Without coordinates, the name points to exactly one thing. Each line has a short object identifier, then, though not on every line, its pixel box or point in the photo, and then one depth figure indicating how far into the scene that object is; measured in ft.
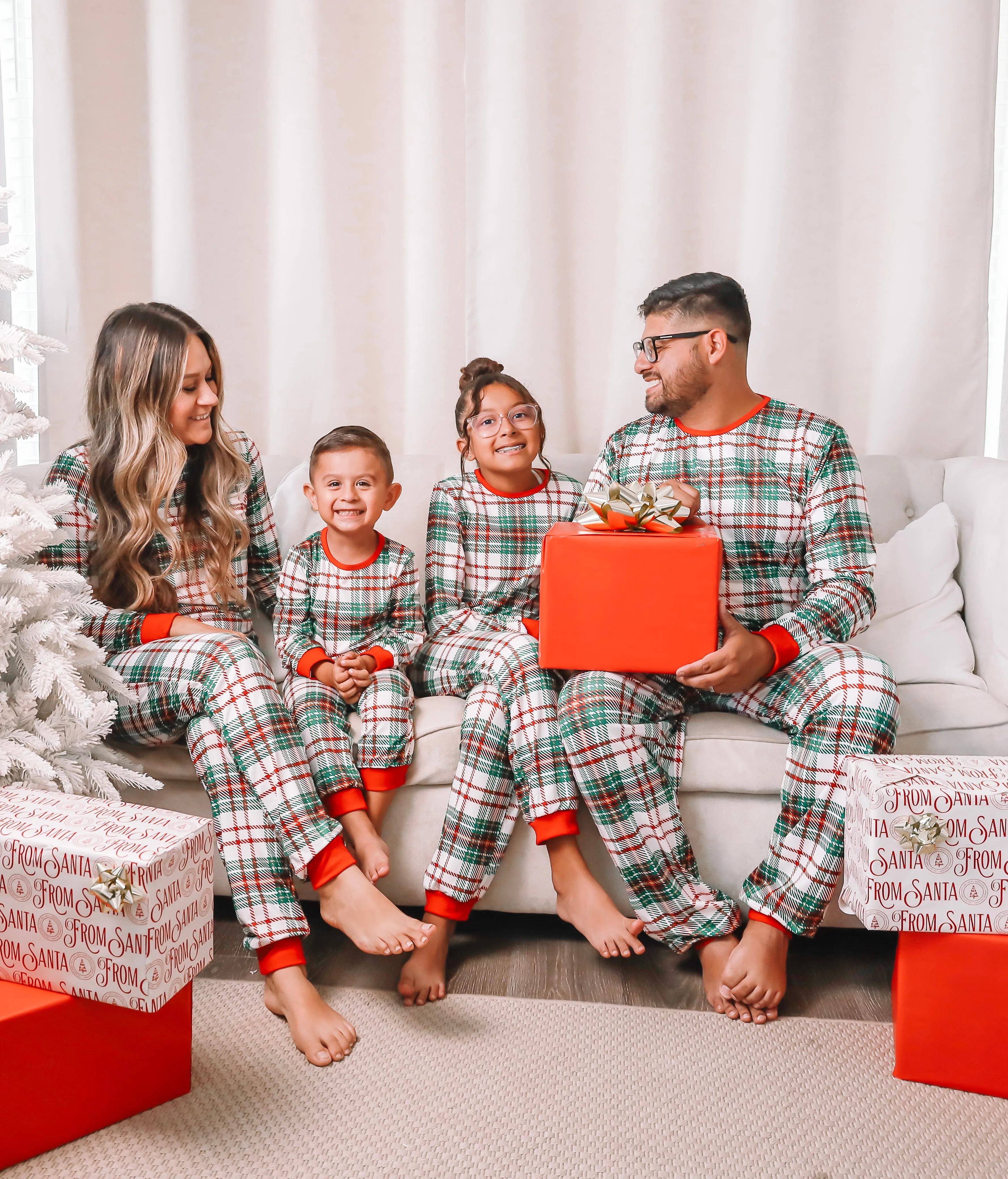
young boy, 4.54
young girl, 4.40
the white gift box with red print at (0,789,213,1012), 3.17
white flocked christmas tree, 3.97
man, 4.14
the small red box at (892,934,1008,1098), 3.51
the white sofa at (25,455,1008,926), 4.47
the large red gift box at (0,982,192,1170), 3.15
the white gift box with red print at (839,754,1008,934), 3.49
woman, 4.08
